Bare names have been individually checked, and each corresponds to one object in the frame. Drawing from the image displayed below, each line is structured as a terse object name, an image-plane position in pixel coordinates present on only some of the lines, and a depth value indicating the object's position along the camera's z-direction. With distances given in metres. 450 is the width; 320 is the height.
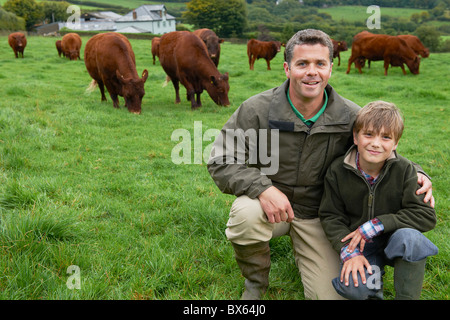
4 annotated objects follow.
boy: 2.22
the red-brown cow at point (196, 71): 9.90
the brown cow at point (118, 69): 9.09
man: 2.50
